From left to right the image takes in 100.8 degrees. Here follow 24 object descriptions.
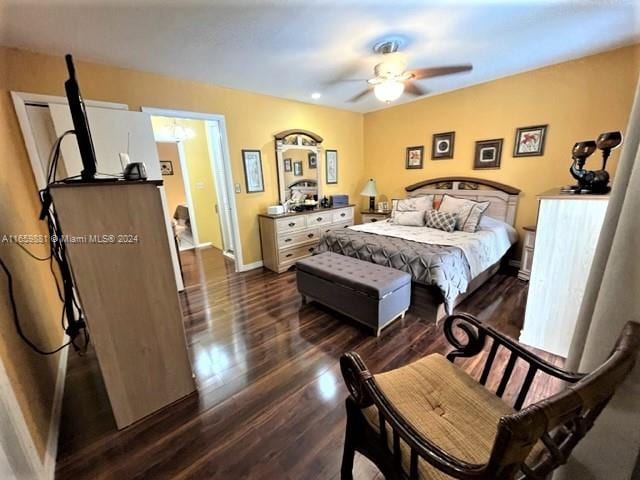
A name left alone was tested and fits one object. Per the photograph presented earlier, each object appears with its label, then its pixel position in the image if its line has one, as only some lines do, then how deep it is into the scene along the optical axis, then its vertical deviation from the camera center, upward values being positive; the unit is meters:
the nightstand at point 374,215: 4.62 -0.71
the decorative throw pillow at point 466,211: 3.25 -0.51
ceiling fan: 2.51 +0.99
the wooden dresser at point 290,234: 3.84 -0.83
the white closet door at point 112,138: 2.49 +0.48
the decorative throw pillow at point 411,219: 3.68 -0.63
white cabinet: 1.71 -0.67
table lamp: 4.88 -0.27
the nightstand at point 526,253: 3.16 -1.01
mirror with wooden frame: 4.16 +0.19
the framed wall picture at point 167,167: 6.05 +0.38
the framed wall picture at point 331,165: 4.77 +0.20
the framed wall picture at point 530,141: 3.26 +0.32
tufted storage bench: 2.22 -0.99
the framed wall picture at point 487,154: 3.61 +0.21
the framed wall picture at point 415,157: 4.40 +0.27
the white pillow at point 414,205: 3.92 -0.47
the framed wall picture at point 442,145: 4.02 +0.40
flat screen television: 1.31 +0.31
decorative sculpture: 1.75 -0.05
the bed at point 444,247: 2.42 -0.76
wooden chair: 0.55 -0.77
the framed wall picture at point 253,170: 3.79 +0.14
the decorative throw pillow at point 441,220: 3.35 -0.62
